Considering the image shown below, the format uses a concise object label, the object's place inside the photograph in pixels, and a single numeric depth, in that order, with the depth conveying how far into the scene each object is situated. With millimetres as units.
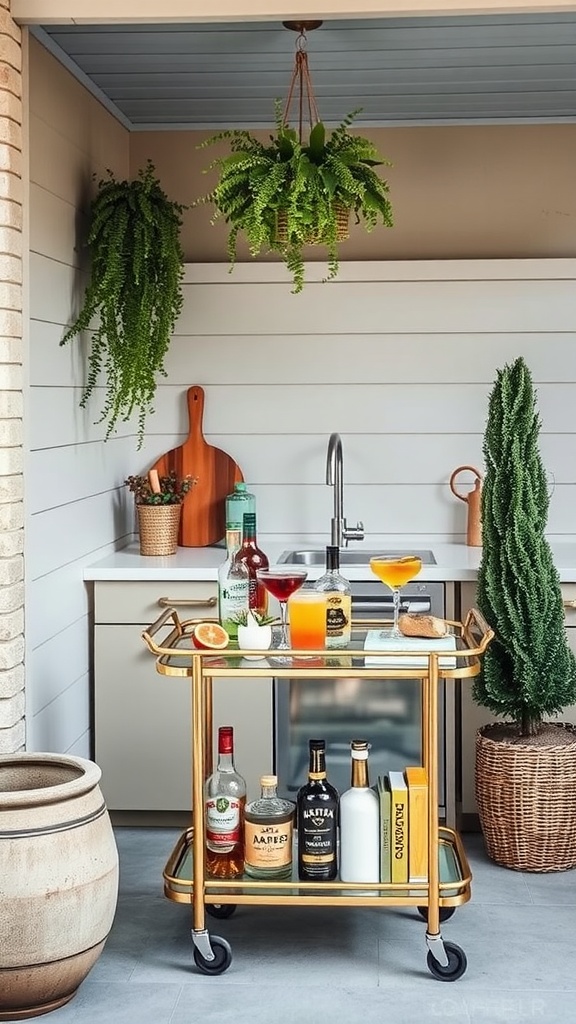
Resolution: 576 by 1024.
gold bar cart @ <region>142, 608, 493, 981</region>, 2818
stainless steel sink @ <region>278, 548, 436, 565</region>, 4320
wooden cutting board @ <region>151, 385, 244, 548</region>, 4543
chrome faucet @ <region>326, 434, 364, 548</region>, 4203
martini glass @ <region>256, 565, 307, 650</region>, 2836
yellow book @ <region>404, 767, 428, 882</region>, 2926
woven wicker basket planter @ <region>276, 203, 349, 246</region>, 3572
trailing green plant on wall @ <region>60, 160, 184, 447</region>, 3830
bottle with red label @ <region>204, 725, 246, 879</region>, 2984
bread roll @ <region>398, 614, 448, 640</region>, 2930
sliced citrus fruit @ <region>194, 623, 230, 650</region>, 2863
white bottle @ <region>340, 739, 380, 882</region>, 2922
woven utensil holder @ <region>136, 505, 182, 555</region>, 4254
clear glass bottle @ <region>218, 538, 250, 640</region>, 2973
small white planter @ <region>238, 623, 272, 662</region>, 2848
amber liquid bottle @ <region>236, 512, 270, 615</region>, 3076
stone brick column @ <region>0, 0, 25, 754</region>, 3154
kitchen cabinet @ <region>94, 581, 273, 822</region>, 3947
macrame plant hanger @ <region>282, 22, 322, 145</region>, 3504
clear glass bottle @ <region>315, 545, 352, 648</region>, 2934
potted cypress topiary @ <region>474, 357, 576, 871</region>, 3609
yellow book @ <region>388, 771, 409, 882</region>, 2924
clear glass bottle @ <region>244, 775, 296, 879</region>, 2967
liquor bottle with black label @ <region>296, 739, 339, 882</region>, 2943
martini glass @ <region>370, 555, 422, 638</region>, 2939
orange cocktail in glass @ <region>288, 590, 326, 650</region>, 2857
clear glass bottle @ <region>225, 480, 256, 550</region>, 4438
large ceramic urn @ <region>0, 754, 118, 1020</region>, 2633
